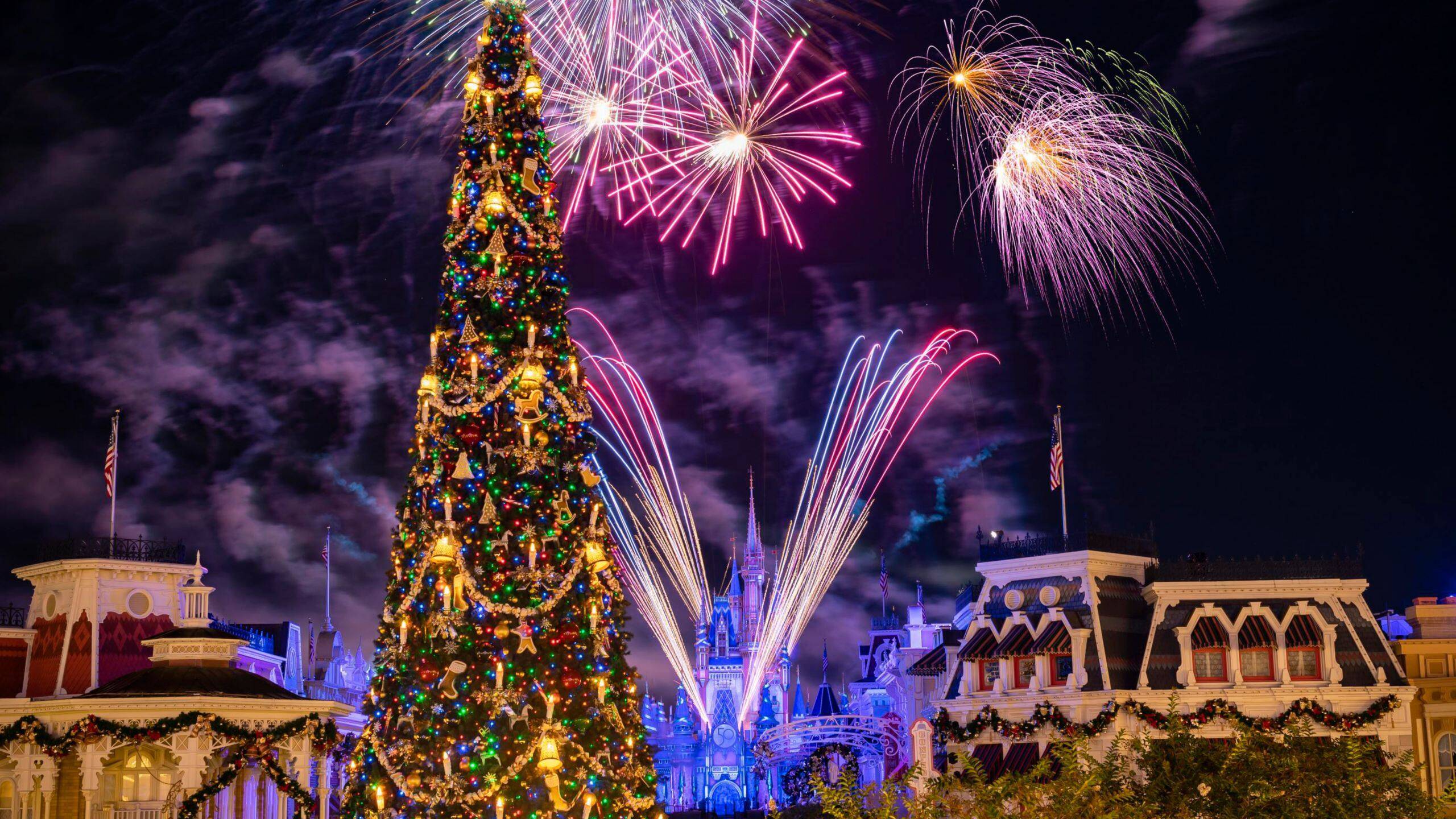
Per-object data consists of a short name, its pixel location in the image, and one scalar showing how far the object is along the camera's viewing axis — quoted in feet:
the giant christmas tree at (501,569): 77.41
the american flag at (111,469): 143.02
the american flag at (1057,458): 145.59
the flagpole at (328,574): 187.42
